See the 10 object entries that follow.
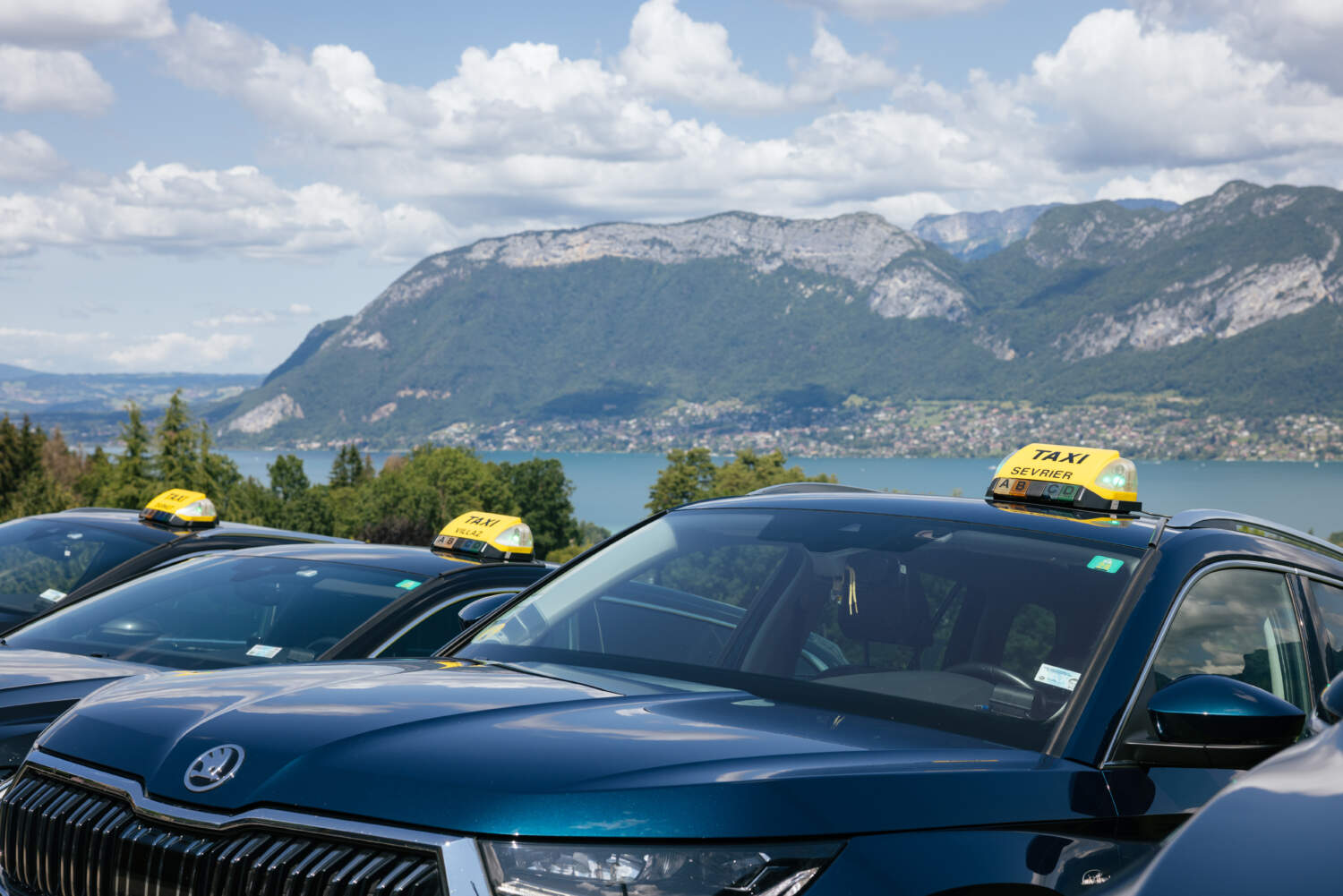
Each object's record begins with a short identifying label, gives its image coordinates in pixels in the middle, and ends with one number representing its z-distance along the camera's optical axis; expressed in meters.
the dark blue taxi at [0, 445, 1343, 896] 2.03
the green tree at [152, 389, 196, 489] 93.12
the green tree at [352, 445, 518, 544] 106.31
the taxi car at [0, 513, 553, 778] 5.25
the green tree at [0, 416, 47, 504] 76.62
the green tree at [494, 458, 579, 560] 108.12
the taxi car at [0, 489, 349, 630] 7.29
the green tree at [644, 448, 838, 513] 89.62
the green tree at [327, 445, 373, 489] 133.62
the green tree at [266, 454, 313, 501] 114.38
